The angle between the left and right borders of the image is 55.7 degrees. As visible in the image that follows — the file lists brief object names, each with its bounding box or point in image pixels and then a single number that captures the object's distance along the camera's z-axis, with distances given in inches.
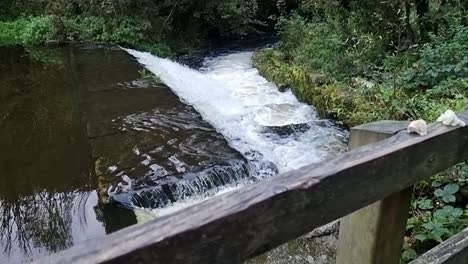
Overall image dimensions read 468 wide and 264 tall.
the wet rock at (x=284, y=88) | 315.0
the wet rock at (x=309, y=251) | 140.1
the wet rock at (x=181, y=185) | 171.5
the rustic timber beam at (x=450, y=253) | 57.9
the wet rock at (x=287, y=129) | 242.4
